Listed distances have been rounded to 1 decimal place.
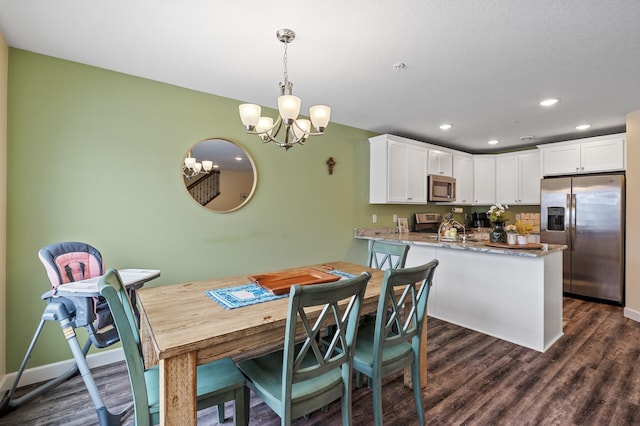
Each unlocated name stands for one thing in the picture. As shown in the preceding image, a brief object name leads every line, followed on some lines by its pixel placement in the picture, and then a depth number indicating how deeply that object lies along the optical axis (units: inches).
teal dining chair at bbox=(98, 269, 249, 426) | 48.0
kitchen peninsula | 108.4
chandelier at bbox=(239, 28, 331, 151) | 69.6
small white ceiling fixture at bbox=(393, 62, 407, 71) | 92.2
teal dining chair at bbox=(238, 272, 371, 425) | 49.4
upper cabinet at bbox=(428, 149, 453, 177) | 183.6
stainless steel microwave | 181.0
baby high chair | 70.6
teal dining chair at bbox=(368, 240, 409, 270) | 98.7
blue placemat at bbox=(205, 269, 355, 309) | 64.9
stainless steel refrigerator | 152.0
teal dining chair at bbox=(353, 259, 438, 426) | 61.7
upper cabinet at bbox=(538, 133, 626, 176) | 156.2
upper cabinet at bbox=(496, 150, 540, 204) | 194.5
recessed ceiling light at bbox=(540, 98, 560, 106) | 119.3
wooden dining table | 46.7
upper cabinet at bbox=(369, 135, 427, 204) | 161.2
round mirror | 114.2
